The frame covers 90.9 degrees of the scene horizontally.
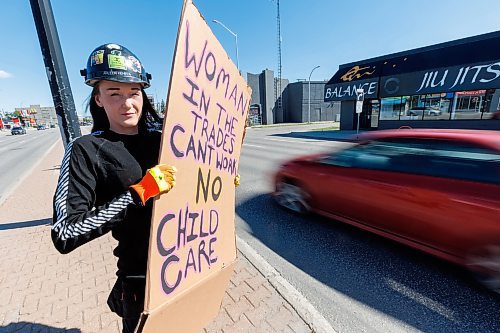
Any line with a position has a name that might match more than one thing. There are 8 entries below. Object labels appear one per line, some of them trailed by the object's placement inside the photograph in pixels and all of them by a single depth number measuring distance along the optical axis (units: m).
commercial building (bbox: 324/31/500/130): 13.66
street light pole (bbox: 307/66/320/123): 37.40
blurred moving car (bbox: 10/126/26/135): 43.84
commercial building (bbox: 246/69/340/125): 35.88
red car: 2.35
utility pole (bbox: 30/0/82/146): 3.36
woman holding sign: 1.07
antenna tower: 36.44
